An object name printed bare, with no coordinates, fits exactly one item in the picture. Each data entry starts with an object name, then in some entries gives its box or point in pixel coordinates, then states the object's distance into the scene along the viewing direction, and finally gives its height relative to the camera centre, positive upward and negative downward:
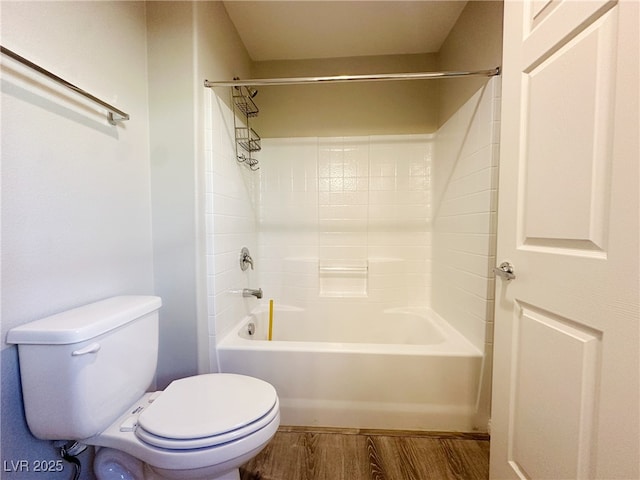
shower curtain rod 1.22 +0.75
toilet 0.73 -0.61
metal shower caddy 1.66 +0.71
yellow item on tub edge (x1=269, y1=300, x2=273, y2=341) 1.87 -0.68
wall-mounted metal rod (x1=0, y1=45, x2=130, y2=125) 0.68 +0.45
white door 0.55 -0.04
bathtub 1.30 -0.79
